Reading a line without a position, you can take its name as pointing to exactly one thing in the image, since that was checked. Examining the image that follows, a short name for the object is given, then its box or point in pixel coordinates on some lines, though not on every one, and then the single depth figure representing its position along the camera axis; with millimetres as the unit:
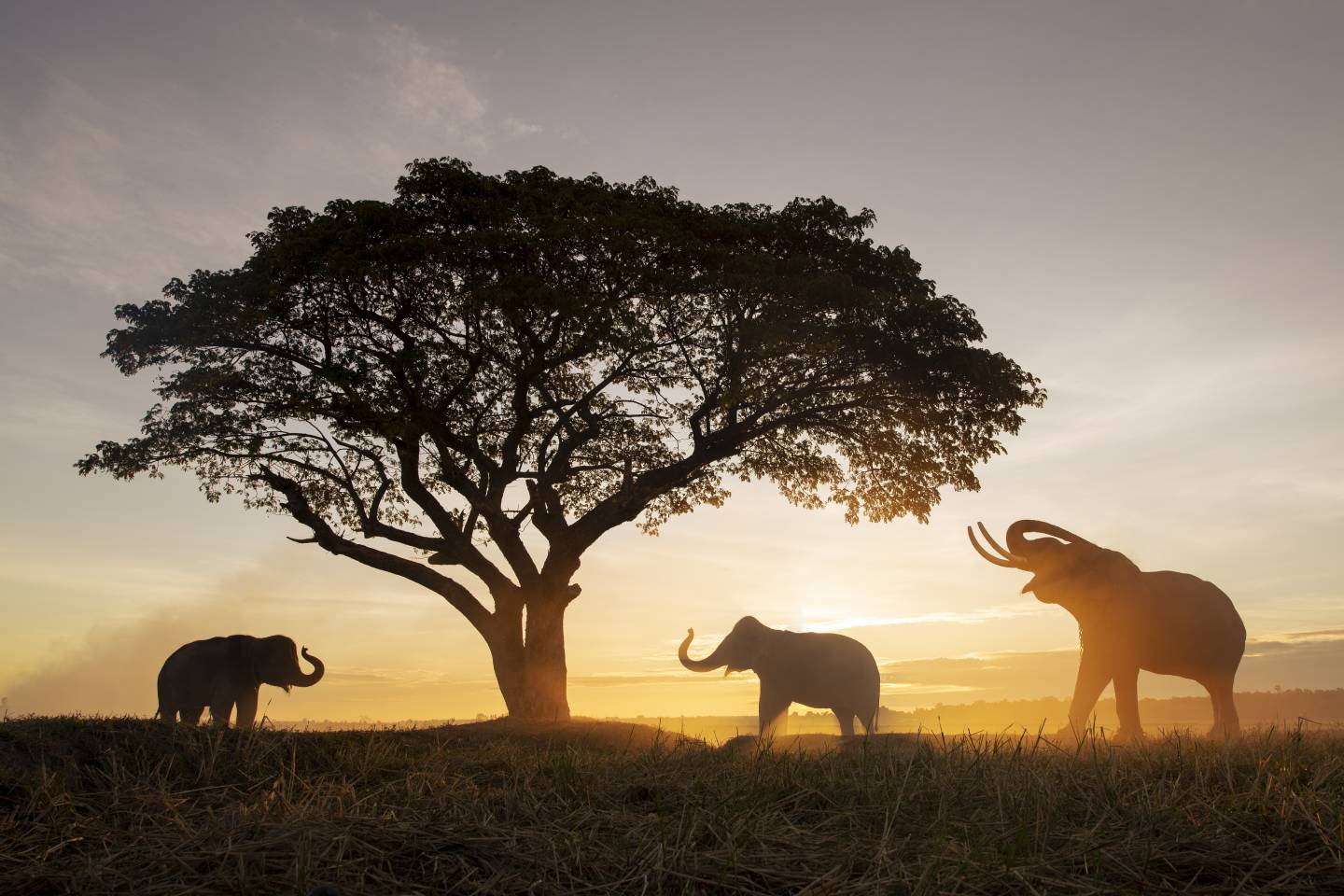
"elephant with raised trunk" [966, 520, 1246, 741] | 13164
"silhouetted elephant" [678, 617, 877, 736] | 18938
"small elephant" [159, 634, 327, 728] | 19469
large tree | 17672
